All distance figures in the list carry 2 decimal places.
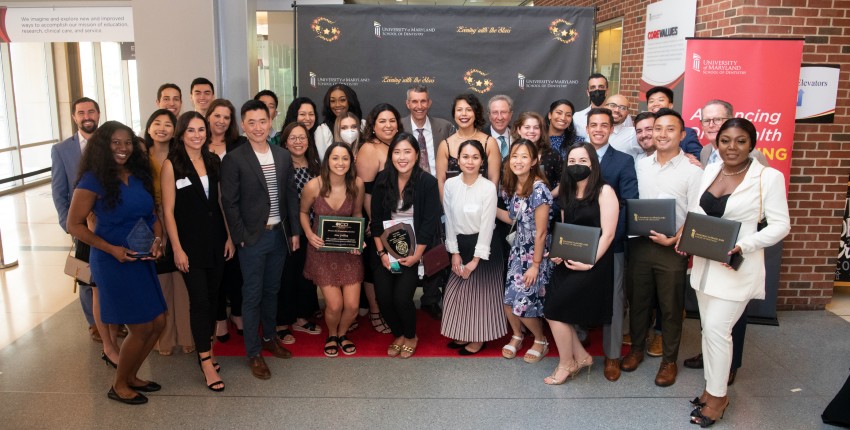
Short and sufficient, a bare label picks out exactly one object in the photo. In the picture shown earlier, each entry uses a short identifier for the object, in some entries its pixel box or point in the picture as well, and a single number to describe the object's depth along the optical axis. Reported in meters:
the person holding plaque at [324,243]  4.62
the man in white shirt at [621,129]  5.36
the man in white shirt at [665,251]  4.27
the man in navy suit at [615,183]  4.43
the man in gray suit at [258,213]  4.27
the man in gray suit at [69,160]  4.65
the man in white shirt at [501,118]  5.38
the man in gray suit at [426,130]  5.45
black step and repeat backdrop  6.91
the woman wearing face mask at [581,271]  4.20
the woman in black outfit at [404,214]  4.68
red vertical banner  5.29
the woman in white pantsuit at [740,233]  3.67
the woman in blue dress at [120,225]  3.72
